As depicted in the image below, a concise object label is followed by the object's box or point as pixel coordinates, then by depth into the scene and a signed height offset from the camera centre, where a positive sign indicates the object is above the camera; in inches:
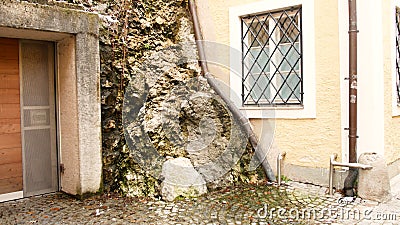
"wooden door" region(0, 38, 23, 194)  204.4 -6.2
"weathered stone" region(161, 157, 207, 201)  207.0 -42.5
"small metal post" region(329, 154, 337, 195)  215.0 -39.8
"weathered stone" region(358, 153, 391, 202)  201.4 -41.4
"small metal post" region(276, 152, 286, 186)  243.0 -38.2
